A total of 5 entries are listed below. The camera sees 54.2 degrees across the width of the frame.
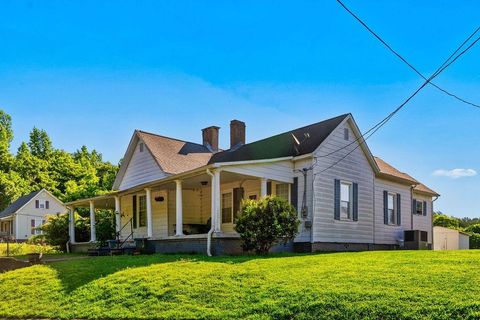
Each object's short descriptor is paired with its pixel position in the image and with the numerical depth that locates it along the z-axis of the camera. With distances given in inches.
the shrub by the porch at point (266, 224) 571.5
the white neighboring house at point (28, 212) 2252.7
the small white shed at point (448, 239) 1139.9
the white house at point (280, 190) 691.4
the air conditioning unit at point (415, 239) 879.7
